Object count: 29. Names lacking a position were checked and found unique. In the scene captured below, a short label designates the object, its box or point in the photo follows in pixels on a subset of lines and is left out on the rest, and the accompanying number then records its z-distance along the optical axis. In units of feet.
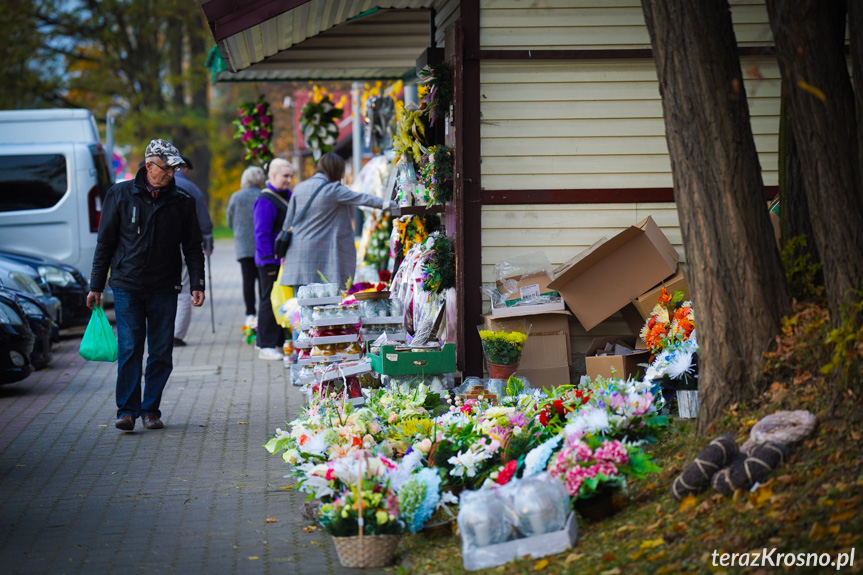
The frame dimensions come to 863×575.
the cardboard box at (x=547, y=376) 48.70
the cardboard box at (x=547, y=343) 48.73
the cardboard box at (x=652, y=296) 47.91
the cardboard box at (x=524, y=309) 48.01
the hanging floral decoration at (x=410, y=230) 58.34
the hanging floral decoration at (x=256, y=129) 90.22
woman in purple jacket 69.21
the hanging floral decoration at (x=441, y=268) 50.93
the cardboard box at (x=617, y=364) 46.09
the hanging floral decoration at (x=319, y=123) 88.74
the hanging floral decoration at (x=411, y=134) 54.85
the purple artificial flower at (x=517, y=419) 35.58
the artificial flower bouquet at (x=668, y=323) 43.83
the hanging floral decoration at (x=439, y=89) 50.88
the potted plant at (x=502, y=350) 46.11
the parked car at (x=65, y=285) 82.07
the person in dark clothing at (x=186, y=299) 78.12
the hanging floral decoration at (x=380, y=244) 80.53
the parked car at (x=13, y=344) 58.75
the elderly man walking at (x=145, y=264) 48.06
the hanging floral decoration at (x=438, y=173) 50.80
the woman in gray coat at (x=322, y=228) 63.77
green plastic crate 46.96
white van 91.09
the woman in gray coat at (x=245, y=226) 77.36
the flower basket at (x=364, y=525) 29.37
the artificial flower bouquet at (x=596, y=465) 29.37
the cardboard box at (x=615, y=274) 47.88
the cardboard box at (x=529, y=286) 49.09
